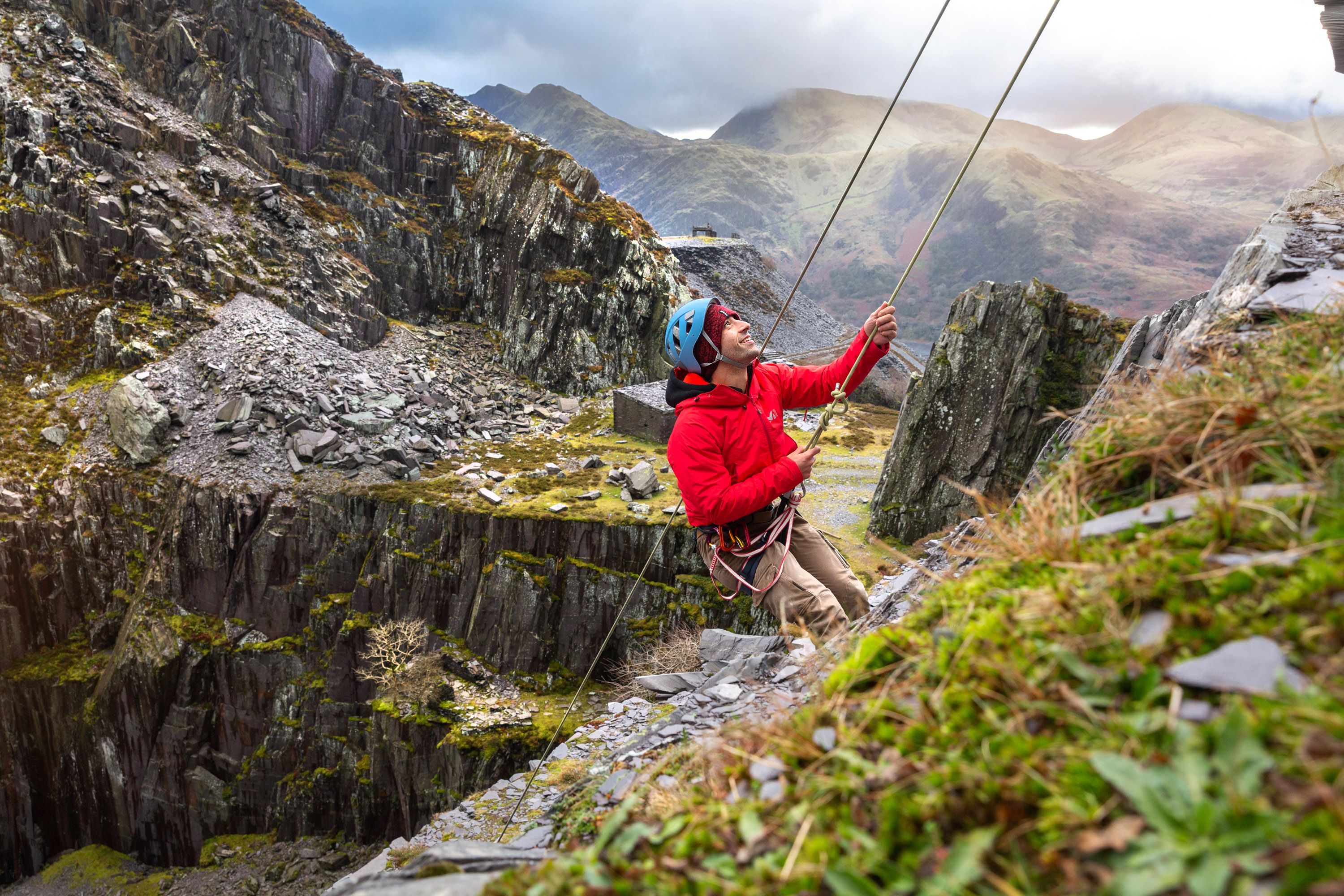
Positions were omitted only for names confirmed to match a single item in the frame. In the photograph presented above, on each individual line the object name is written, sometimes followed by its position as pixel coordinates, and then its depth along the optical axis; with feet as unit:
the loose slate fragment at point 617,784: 14.84
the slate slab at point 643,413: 85.66
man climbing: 17.34
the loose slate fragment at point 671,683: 28.22
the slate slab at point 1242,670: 4.99
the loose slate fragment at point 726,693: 21.99
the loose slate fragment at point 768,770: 7.11
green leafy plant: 4.08
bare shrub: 62.23
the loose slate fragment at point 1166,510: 6.75
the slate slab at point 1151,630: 5.86
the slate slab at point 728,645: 27.95
